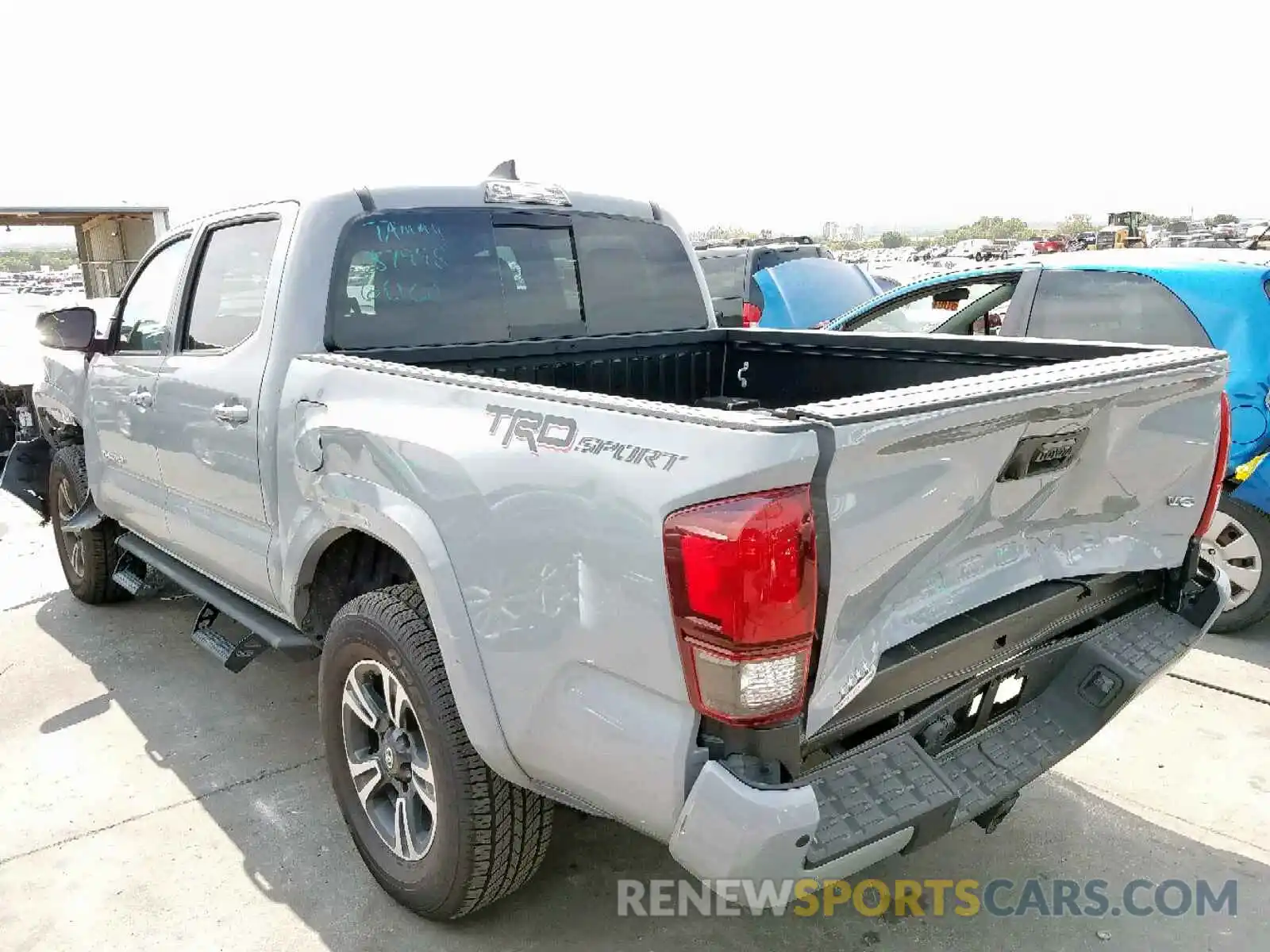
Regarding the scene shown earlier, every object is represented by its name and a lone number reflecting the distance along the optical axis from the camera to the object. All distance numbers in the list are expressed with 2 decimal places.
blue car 4.40
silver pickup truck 1.83
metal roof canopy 17.78
